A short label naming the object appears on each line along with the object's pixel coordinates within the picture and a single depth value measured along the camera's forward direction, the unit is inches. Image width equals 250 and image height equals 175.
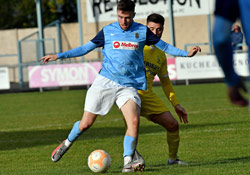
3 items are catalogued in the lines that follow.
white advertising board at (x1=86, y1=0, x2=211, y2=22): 2127.2
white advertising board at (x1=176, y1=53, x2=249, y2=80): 1808.9
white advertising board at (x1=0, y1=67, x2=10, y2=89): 1936.5
